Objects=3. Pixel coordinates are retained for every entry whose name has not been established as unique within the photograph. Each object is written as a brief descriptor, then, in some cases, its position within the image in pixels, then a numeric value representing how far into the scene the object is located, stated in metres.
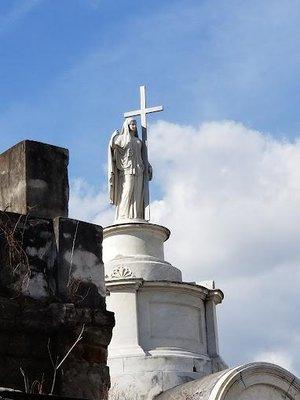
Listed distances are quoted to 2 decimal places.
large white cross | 21.04
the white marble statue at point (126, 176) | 20.85
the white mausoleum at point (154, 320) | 17.37
